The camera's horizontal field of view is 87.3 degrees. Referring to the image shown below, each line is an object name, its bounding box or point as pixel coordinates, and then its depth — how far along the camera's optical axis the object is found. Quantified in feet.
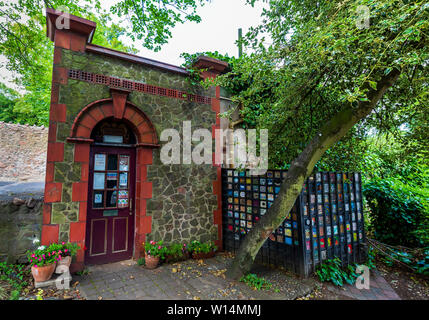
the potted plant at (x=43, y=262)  11.33
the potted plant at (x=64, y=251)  12.20
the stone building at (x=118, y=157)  13.33
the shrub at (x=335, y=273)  13.26
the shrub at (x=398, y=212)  17.40
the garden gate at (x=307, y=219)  13.84
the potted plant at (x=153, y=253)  14.44
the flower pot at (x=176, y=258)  15.69
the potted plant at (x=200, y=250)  16.57
